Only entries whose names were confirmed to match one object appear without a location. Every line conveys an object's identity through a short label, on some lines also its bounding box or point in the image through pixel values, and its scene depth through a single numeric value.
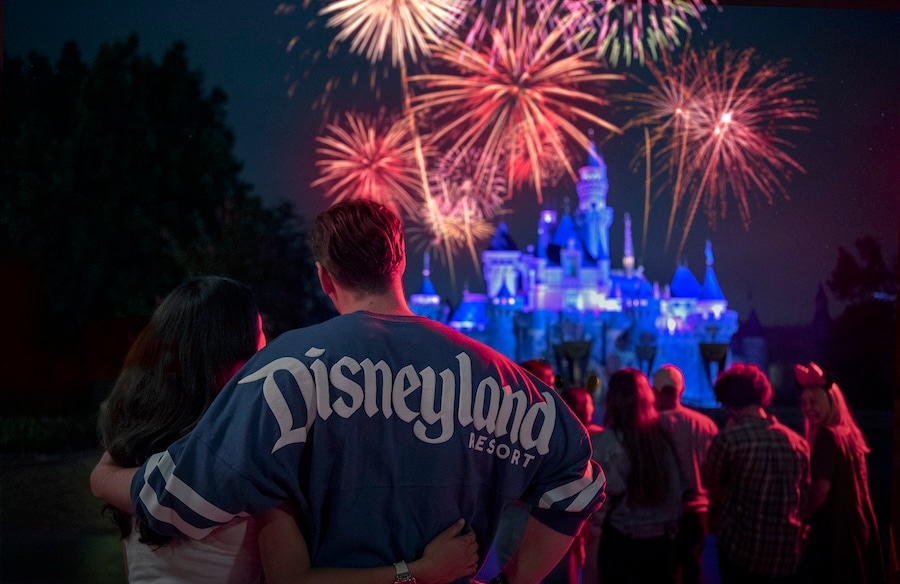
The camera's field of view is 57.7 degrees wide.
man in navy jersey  1.30
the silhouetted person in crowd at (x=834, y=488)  3.55
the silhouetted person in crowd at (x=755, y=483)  3.35
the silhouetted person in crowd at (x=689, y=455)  3.79
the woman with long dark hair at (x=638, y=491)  3.32
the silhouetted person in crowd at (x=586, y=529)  3.68
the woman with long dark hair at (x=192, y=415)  1.44
